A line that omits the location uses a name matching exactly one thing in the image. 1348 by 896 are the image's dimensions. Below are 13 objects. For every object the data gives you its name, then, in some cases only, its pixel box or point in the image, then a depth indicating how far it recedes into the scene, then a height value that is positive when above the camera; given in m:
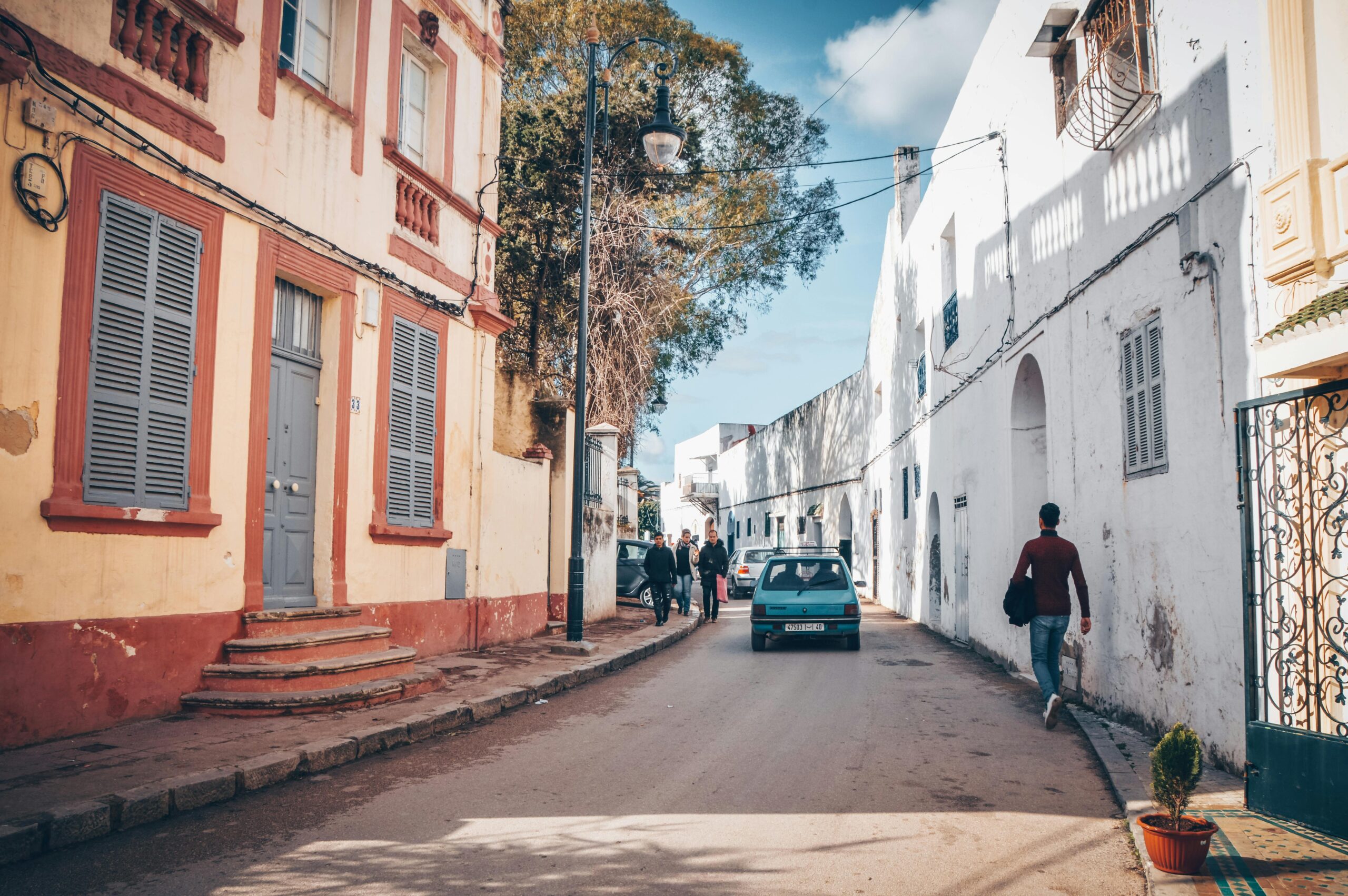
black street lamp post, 13.08 +3.07
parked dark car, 22.66 -0.59
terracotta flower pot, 4.49 -1.35
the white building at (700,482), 59.81 +4.58
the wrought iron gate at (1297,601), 5.18 -0.25
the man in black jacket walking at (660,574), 18.58 -0.41
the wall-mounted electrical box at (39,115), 6.52 +2.90
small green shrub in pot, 4.60 -1.02
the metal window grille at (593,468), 18.16 +1.57
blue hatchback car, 14.46 -0.75
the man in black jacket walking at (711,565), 20.61 -0.27
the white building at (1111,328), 6.57 +2.09
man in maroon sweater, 8.70 -0.36
